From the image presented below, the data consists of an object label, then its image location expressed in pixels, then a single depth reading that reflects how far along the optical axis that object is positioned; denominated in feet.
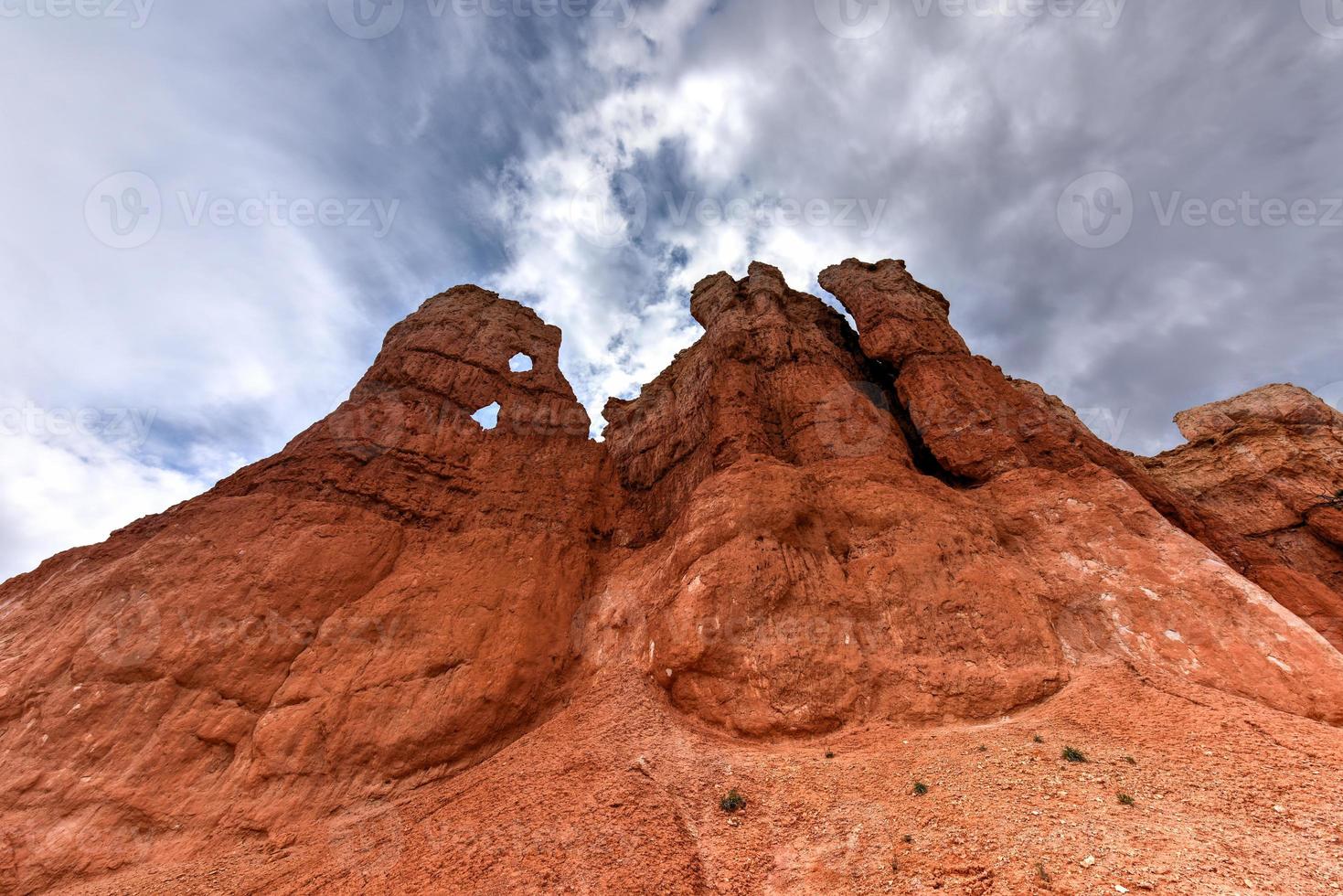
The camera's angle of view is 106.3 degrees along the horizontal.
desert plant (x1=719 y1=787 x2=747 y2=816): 37.24
